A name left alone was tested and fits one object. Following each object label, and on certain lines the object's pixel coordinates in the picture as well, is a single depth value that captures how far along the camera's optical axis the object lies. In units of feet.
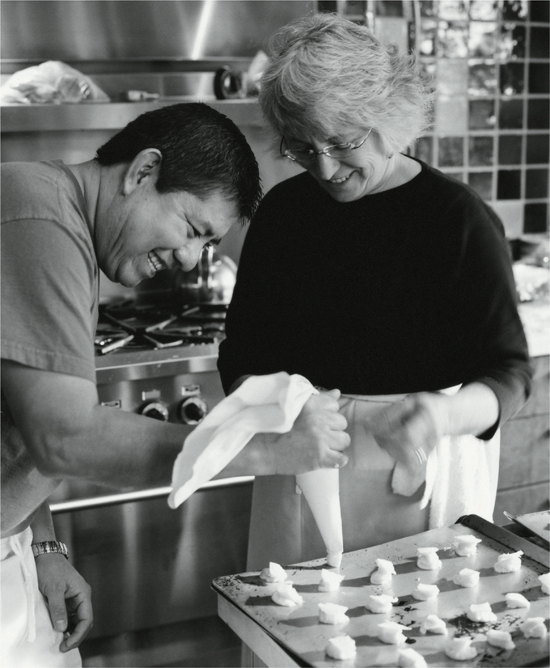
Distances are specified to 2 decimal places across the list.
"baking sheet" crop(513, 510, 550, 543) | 7.70
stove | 9.97
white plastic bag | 10.79
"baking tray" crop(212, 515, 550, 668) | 6.88
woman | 7.78
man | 6.62
